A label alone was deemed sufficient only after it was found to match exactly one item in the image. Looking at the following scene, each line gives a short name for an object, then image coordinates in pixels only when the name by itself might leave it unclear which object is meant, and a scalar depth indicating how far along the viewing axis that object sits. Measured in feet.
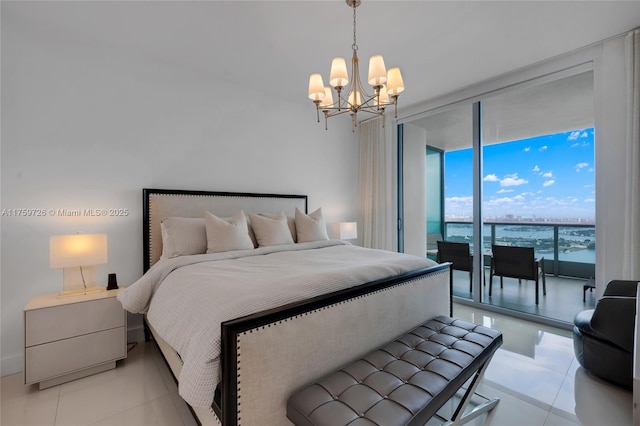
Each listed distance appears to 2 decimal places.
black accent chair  6.13
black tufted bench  3.60
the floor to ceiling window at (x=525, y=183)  9.88
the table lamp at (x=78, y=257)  7.03
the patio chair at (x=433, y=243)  13.71
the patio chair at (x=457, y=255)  12.17
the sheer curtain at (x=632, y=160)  8.04
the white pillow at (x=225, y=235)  8.66
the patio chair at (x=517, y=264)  10.72
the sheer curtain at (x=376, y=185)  14.73
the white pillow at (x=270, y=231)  10.00
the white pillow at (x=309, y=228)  11.14
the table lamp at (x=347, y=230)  13.61
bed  3.88
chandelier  6.38
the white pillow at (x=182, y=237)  8.48
